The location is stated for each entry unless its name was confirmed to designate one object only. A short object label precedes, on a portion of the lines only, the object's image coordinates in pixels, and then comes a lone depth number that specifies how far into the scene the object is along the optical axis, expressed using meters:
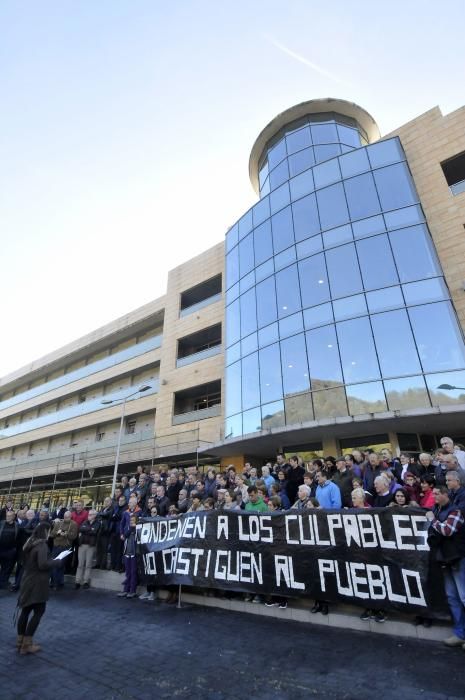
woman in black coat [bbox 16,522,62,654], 5.34
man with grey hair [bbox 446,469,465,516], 4.93
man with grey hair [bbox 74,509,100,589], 9.98
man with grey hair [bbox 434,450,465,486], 6.50
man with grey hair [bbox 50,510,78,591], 9.95
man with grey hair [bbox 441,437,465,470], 7.49
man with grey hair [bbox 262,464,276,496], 9.11
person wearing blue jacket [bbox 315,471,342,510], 7.00
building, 14.80
